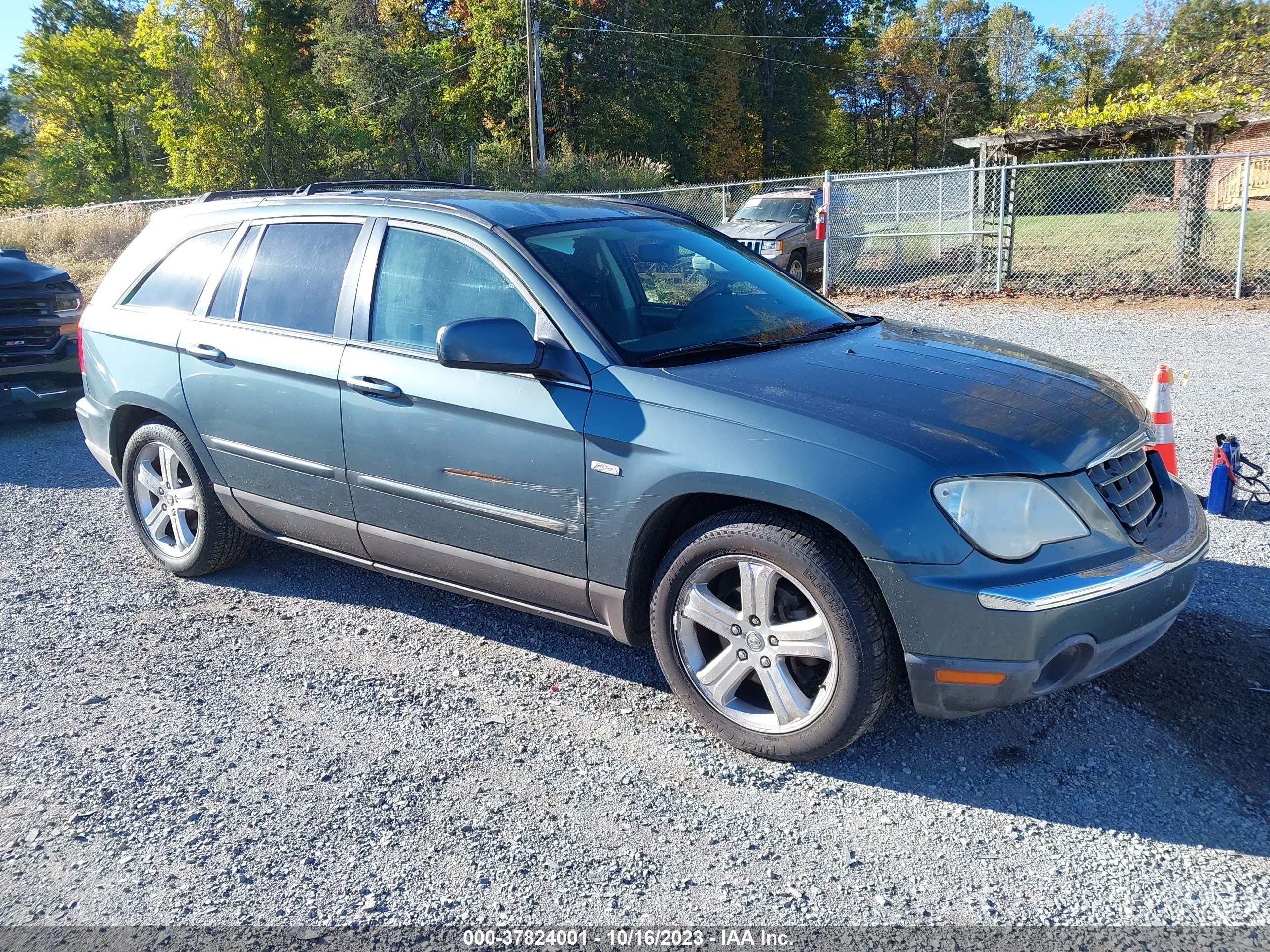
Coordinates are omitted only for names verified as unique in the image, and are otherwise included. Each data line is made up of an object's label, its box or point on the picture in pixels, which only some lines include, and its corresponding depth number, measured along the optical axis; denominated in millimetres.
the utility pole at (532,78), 34375
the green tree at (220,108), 44062
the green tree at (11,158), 53031
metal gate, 15383
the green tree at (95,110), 55906
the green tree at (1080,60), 62406
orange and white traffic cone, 5453
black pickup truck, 8438
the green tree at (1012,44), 78938
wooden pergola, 14453
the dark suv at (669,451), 2938
